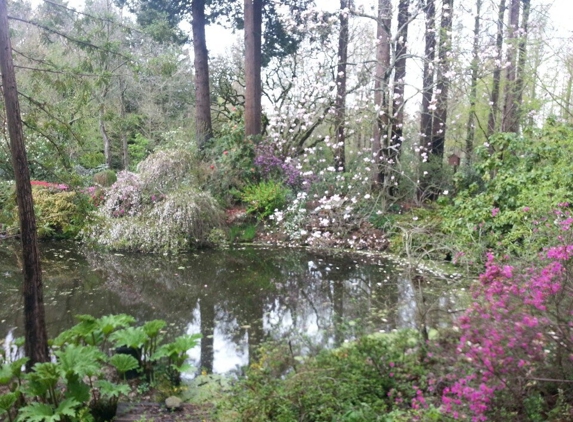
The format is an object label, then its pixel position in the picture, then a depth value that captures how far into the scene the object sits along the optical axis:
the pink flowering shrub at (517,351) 2.49
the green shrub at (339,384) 3.11
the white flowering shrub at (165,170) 11.33
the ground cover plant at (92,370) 3.26
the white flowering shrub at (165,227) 10.20
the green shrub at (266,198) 11.84
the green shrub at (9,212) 4.85
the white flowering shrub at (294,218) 10.99
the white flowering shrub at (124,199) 11.06
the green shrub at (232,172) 12.67
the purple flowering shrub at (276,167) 12.41
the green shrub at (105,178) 13.88
